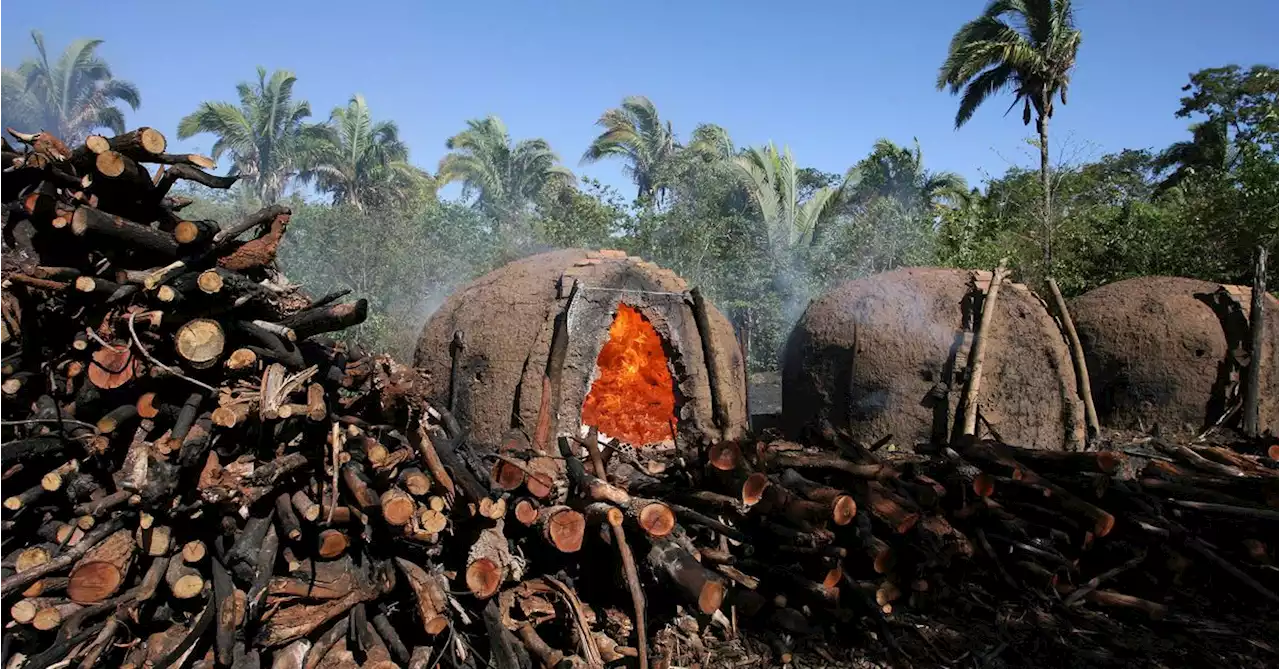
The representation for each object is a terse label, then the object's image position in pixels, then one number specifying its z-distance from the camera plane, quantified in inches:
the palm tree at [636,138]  1289.4
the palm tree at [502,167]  1194.6
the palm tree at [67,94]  1159.6
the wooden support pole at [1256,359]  393.7
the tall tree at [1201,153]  960.3
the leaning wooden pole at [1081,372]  362.6
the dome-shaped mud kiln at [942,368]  332.8
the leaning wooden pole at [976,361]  320.8
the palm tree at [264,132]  1151.0
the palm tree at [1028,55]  837.8
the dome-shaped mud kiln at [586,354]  309.3
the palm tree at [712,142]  1167.0
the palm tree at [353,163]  1189.1
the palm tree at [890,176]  1061.1
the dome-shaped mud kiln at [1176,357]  406.3
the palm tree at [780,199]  998.4
